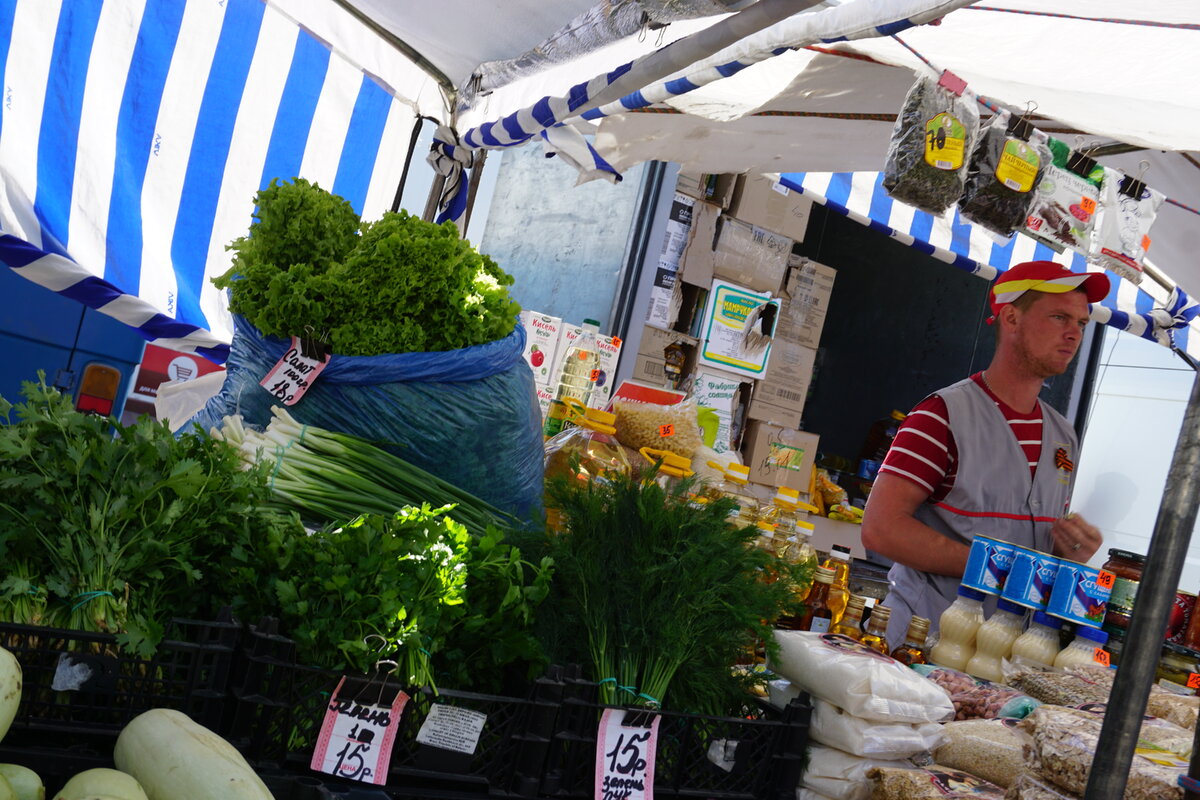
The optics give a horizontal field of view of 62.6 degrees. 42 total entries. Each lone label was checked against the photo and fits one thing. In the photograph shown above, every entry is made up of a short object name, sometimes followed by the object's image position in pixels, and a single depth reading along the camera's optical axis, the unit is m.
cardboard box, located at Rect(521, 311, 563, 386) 4.97
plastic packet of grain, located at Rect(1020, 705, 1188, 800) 1.47
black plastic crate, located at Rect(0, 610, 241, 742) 1.29
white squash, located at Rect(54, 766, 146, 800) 0.97
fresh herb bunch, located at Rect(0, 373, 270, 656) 1.36
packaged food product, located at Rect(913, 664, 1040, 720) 1.93
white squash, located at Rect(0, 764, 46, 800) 1.02
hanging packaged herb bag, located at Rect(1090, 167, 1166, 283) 3.22
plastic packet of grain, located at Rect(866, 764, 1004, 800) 1.61
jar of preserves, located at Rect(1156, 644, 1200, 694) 2.46
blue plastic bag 2.28
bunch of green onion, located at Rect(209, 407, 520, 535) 2.00
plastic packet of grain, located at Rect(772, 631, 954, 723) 1.74
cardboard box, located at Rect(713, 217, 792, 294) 6.00
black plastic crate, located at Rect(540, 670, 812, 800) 1.60
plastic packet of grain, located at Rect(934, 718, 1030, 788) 1.70
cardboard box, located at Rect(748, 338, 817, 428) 6.34
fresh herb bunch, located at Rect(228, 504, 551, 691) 1.46
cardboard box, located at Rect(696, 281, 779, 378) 6.01
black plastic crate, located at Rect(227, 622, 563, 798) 1.41
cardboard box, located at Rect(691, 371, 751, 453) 6.01
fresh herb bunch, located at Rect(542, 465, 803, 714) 1.67
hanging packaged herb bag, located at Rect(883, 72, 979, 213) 2.67
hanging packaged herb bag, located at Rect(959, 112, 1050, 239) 2.88
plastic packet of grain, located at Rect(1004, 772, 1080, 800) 1.52
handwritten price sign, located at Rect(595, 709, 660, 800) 1.60
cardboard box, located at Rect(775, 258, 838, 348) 6.40
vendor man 3.28
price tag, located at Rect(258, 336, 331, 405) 2.29
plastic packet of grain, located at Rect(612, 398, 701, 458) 3.60
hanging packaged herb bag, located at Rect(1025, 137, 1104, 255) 3.05
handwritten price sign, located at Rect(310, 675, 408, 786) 1.42
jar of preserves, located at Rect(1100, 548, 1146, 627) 2.35
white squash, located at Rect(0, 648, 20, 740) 1.11
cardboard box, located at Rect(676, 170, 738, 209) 5.84
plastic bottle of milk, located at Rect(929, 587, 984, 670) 2.41
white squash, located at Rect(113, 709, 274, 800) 1.11
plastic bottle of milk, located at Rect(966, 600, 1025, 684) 2.33
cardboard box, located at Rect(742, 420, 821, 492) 6.31
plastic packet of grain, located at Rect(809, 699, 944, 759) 1.74
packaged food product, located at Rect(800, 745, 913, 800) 1.75
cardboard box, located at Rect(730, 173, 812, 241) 5.98
